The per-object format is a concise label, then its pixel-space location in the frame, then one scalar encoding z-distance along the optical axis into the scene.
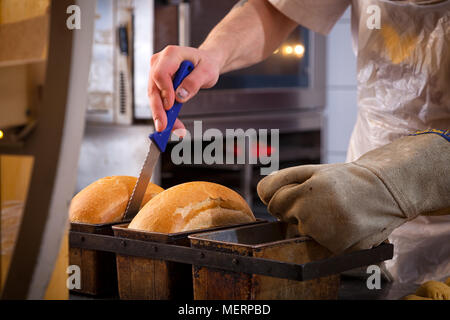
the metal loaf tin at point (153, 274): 1.17
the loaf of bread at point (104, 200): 1.28
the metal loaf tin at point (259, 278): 1.11
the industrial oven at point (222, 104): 2.37
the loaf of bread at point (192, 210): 1.22
